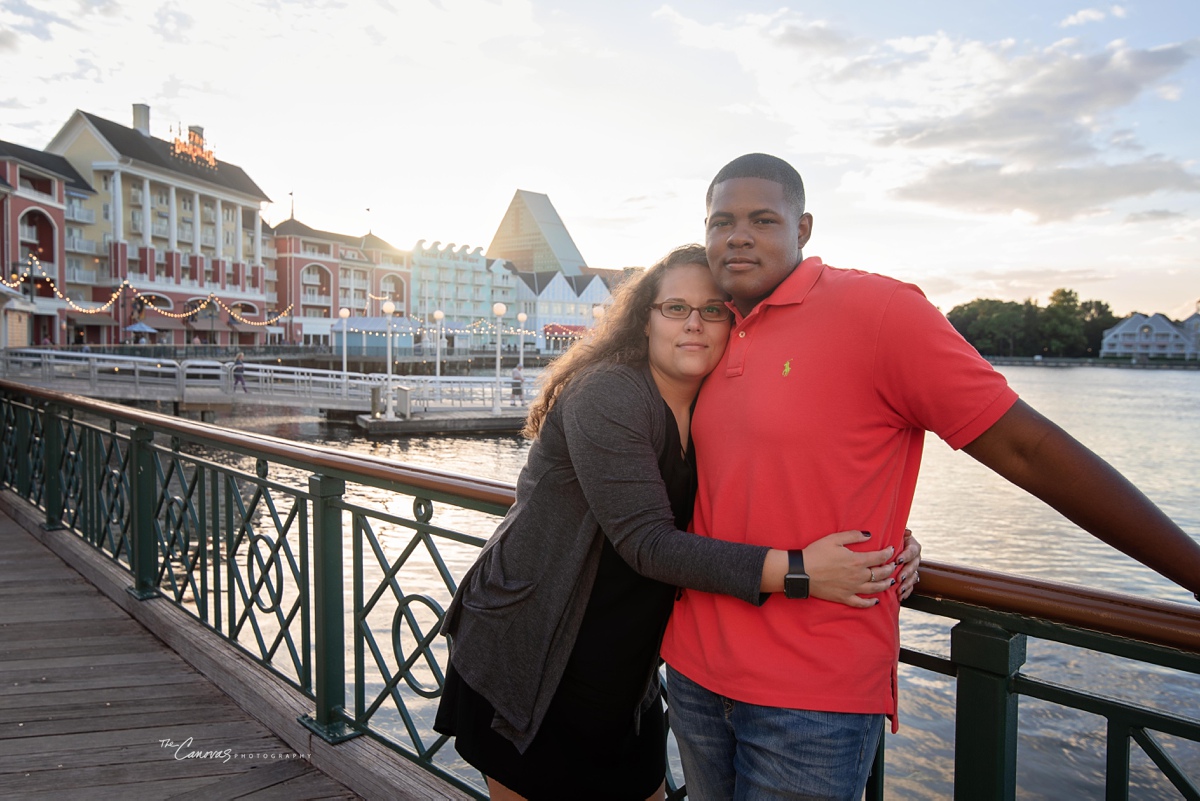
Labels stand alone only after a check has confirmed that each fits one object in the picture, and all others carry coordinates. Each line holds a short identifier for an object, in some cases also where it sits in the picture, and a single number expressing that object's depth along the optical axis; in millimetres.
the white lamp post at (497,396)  23312
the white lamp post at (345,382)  22953
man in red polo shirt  1038
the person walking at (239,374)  22891
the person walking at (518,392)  25859
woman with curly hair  1244
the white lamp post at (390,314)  21108
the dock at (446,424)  20297
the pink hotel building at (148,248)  38281
